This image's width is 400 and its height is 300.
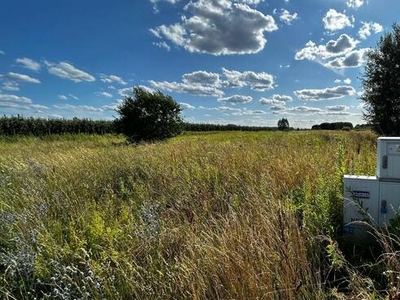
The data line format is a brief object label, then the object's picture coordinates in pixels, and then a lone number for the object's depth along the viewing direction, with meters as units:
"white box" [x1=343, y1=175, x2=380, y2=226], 3.13
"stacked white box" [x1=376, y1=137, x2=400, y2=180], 3.01
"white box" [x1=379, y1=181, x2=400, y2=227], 3.06
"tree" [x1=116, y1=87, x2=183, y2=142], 22.48
